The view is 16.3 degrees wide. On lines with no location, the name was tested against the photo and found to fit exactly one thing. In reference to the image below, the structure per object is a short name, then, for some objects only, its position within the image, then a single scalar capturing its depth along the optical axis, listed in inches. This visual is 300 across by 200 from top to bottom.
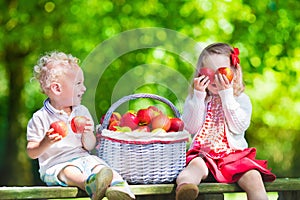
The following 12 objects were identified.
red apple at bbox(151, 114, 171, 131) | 206.0
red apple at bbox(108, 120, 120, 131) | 206.2
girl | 211.0
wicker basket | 201.7
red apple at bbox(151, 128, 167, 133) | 202.7
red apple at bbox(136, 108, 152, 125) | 207.6
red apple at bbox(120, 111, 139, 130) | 207.6
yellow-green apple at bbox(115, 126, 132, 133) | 204.6
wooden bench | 195.4
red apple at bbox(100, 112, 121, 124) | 211.6
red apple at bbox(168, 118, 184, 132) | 208.6
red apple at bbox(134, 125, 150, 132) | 205.7
